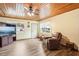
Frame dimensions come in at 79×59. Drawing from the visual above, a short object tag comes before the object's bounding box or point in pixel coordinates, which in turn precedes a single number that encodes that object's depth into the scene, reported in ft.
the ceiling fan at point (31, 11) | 3.29
